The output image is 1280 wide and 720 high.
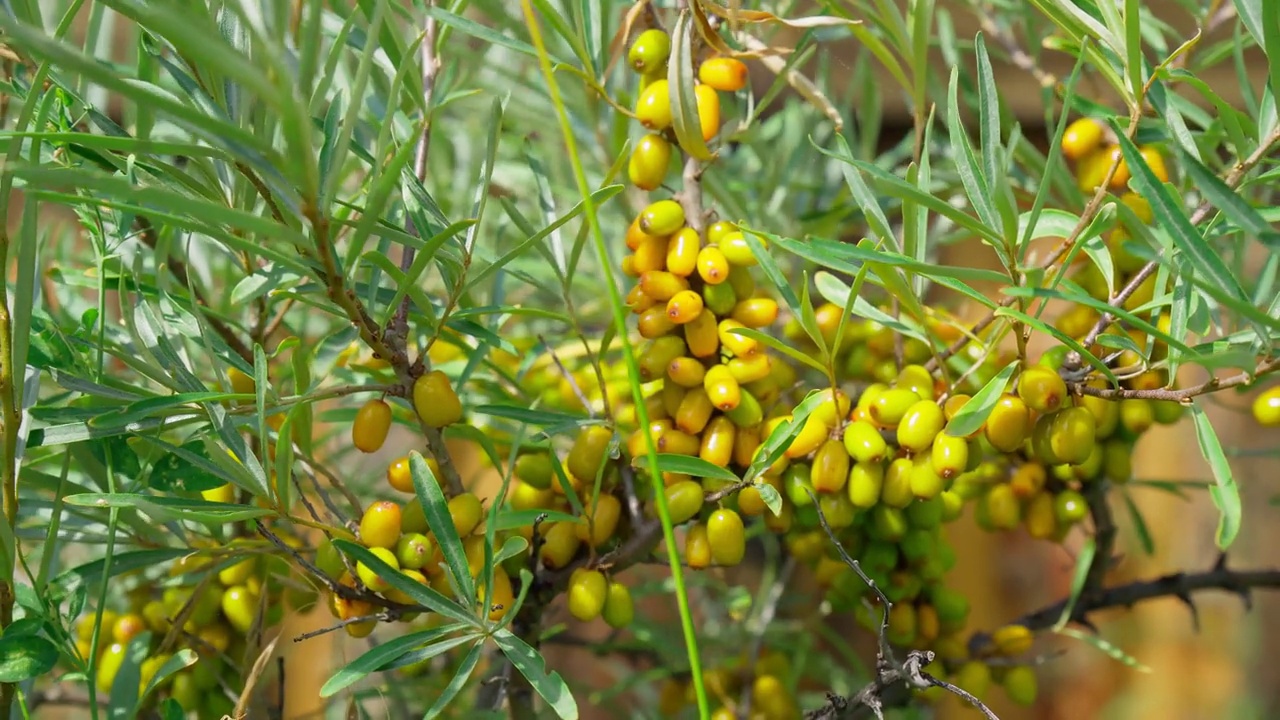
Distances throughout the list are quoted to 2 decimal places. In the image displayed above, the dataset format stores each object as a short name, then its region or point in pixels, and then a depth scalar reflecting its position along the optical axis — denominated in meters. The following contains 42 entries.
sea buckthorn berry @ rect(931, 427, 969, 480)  0.40
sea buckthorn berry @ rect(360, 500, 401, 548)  0.42
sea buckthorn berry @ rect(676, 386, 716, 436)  0.46
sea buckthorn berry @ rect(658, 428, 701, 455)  0.46
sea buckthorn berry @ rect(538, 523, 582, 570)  0.47
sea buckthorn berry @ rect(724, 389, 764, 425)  0.46
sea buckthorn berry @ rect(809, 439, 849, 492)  0.44
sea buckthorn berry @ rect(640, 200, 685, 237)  0.45
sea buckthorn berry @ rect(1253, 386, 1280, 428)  0.47
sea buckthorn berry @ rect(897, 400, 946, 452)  0.42
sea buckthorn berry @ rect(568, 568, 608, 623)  0.44
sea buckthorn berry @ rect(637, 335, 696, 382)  0.46
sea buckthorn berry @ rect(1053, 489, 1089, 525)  0.56
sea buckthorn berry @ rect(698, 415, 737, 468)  0.45
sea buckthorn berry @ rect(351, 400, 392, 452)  0.43
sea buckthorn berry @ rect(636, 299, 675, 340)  0.46
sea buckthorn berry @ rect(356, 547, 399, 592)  0.41
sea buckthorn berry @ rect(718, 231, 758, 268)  0.44
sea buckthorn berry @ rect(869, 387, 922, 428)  0.43
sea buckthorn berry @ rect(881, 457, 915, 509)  0.44
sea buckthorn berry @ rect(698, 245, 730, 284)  0.44
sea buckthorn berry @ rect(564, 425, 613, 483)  0.47
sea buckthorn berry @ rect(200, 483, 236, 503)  0.49
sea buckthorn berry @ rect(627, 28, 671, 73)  0.45
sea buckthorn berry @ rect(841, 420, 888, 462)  0.42
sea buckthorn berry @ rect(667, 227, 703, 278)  0.45
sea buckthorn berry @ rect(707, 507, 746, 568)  0.44
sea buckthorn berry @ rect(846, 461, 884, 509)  0.44
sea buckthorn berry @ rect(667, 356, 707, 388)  0.45
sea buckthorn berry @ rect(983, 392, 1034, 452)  0.41
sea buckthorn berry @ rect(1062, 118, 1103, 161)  0.54
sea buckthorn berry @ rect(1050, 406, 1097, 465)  0.41
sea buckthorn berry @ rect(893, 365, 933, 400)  0.46
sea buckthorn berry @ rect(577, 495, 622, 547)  0.47
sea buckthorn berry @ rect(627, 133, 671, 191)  0.46
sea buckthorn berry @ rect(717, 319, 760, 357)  0.44
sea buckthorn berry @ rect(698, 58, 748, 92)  0.44
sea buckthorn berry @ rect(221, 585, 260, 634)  0.51
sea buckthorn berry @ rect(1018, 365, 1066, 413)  0.40
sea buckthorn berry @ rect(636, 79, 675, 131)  0.44
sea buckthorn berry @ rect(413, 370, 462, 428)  0.42
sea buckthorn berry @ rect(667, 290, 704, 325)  0.44
